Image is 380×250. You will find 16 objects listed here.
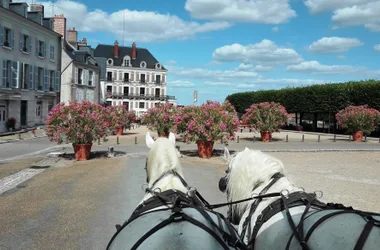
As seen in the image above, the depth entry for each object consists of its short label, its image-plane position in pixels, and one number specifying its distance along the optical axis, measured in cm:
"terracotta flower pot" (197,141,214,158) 1478
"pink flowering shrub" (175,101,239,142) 1462
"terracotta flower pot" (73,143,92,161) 1395
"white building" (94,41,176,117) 7144
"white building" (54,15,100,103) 3778
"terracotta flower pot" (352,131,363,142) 2495
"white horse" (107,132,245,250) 202
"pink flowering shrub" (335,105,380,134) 2425
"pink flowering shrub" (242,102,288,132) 2298
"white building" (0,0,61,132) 2625
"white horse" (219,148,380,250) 205
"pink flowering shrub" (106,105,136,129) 2777
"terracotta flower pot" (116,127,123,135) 2755
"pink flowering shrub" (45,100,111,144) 1377
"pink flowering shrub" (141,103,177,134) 2241
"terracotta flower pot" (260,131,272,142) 2342
